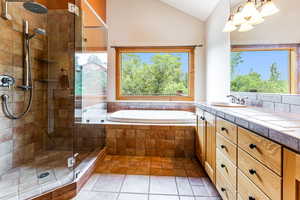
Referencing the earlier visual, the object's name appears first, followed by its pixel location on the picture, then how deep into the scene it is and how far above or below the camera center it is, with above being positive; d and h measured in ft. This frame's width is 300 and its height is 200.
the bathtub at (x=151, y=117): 8.24 -0.92
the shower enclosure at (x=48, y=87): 6.28 +0.53
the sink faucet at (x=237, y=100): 6.53 -0.03
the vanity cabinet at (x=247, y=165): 2.29 -1.19
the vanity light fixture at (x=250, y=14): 5.17 +2.94
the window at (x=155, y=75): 11.24 +1.60
